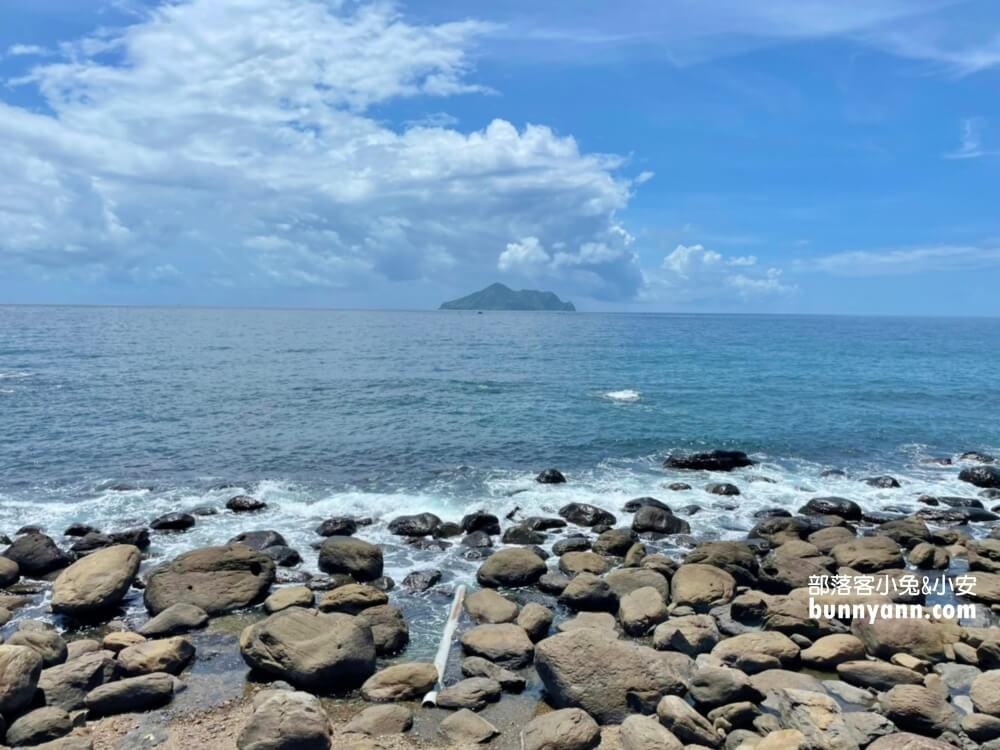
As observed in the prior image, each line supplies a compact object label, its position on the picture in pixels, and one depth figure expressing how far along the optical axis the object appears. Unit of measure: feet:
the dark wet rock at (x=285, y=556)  62.44
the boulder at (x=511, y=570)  57.93
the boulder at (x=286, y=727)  32.89
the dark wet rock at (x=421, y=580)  57.21
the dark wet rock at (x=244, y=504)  78.84
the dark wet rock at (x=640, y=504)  79.92
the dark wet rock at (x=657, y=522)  71.67
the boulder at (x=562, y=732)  33.91
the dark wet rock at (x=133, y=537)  66.49
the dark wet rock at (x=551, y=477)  91.30
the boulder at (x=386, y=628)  45.37
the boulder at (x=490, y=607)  49.77
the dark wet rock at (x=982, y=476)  92.68
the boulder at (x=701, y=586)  52.16
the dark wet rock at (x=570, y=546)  66.08
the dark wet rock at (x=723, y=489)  87.61
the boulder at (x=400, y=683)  39.86
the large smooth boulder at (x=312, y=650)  40.34
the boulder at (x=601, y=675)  37.47
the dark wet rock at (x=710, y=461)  100.32
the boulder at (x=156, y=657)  41.60
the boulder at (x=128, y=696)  38.09
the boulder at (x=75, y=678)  38.06
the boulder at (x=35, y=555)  59.52
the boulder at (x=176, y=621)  47.85
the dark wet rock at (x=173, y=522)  72.02
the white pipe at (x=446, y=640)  39.96
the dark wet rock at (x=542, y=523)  73.19
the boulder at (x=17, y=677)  36.24
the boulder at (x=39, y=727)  34.86
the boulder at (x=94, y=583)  50.49
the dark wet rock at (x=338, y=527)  71.31
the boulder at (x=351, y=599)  50.72
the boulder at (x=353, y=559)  58.75
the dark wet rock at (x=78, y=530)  70.69
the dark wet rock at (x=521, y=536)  68.90
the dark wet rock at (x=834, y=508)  77.87
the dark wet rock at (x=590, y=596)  52.19
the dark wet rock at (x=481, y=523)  71.92
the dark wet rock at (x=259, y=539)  65.98
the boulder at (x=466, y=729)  35.58
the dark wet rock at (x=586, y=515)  75.31
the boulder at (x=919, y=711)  35.83
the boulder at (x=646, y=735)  32.81
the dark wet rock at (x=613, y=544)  65.57
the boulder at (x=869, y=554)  60.29
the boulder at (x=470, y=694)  38.79
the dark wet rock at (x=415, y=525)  71.20
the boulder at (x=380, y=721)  36.11
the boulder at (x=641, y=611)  48.32
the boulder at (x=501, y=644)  43.70
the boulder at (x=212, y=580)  52.06
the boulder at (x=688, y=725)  34.17
